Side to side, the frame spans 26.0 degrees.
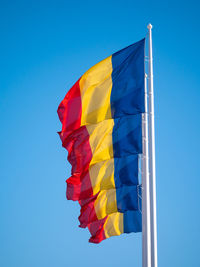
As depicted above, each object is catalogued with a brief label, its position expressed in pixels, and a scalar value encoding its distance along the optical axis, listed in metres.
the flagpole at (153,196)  14.41
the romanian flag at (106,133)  16.16
